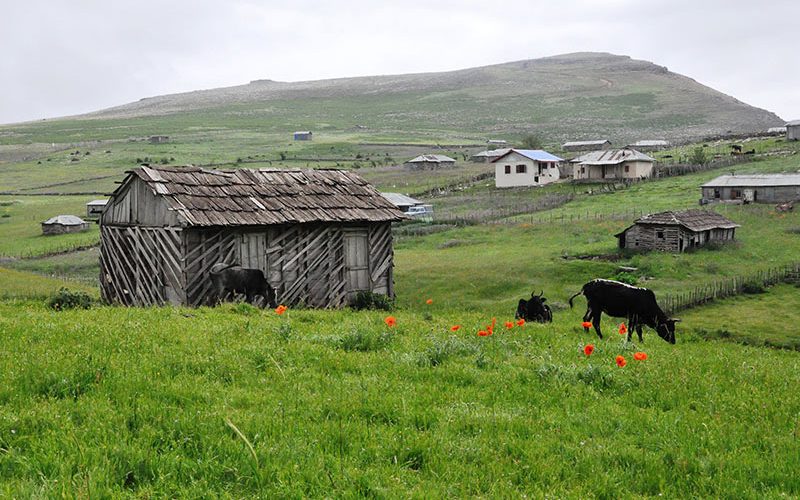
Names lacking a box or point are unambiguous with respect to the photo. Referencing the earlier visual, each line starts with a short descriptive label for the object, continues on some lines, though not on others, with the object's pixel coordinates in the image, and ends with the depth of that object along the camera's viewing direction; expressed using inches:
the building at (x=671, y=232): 1697.8
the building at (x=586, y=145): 4986.2
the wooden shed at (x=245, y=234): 841.5
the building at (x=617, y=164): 3184.1
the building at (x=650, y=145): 4675.2
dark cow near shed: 817.5
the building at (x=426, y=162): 4367.4
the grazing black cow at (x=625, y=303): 623.8
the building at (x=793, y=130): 3705.7
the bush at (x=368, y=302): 959.0
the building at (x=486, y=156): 4635.3
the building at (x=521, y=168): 3383.4
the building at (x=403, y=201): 2753.4
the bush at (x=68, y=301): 677.9
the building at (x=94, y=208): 2938.0
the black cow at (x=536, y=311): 810.2
